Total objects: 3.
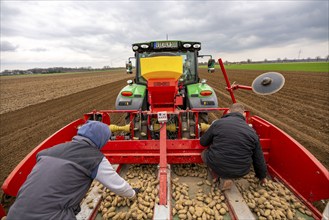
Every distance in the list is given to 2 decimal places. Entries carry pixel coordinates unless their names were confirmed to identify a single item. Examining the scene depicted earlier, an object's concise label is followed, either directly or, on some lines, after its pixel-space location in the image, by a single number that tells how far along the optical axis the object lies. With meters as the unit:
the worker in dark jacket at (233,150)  2.35
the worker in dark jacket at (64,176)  1.46
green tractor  3.29
